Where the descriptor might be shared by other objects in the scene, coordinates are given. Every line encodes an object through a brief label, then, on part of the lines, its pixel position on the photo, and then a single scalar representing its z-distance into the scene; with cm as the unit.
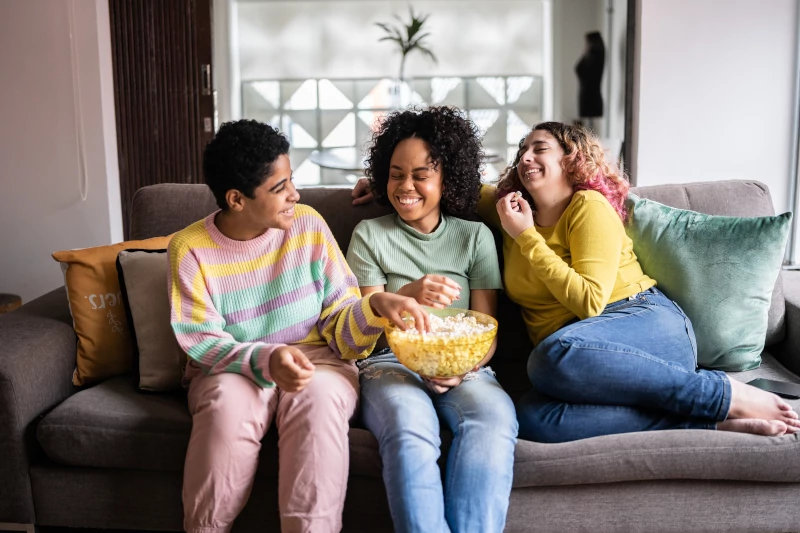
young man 168
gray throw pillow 202
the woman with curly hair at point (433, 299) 166
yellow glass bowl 175
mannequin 454
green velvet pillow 214
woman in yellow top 184
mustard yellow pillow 208
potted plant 461
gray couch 177
